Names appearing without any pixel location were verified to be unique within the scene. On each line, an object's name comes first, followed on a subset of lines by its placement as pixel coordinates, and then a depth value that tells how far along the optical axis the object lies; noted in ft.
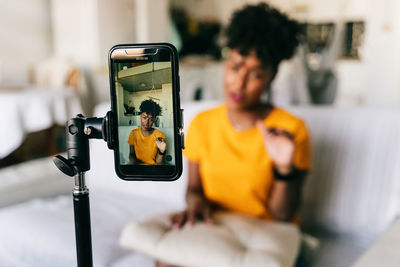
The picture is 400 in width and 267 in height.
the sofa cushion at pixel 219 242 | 2.15
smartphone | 0.94
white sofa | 3.08
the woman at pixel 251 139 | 2.87
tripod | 1.01
